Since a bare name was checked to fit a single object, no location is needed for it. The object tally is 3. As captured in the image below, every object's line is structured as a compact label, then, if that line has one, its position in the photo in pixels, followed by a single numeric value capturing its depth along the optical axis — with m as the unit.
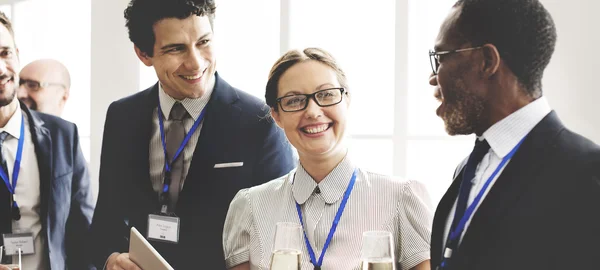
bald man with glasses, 5.03
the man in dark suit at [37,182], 3.11
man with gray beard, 1.19
